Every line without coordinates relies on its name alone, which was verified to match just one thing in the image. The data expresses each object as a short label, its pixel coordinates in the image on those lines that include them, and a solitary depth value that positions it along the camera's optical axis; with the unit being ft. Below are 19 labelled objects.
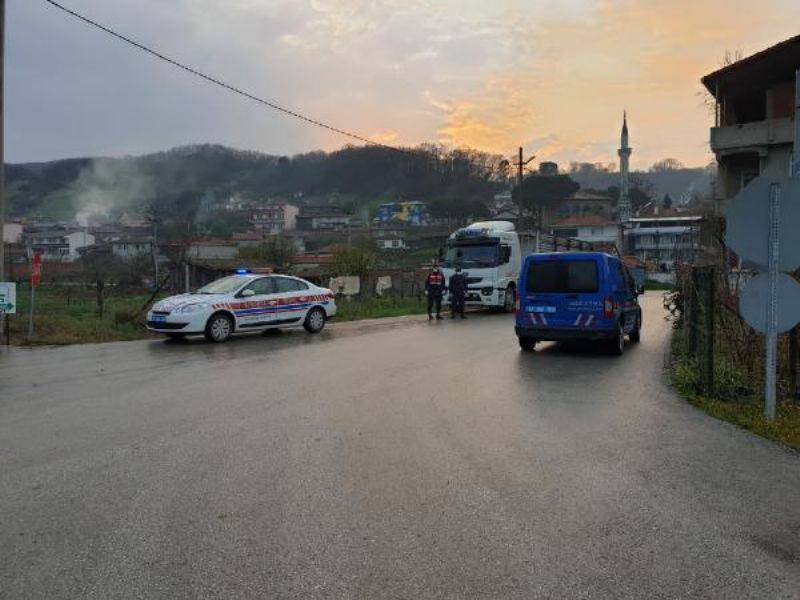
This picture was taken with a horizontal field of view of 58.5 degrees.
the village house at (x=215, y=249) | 290.23
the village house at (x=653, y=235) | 315.78
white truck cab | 81.30
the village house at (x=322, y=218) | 434.30
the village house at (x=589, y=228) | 317.01
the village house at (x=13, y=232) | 409.90
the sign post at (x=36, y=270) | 52.03
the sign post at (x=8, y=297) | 49.78
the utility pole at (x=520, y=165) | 156.76
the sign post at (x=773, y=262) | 23.97
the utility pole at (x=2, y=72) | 52.47
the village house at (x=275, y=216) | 440.45
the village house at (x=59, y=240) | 388.98
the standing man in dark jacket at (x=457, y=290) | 77.05
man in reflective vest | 75.05
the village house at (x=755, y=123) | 100.12
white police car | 50.21
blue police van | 43.37
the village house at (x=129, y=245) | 319.68
